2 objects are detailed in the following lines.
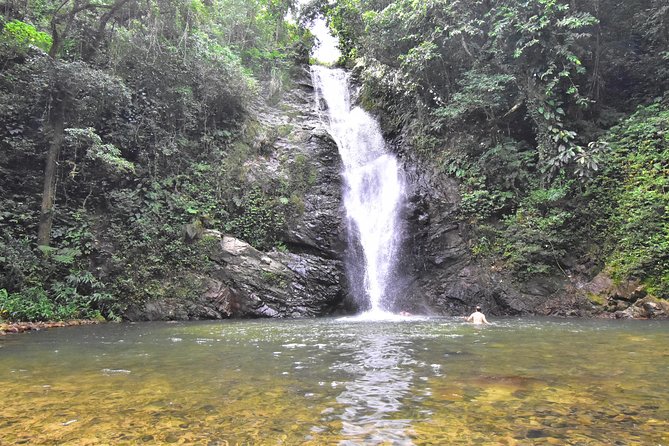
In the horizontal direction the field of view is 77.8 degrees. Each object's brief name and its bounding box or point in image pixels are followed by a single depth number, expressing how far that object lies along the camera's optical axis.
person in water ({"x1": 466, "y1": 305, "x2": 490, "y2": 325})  10.40
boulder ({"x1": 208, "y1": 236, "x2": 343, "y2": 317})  13.00
